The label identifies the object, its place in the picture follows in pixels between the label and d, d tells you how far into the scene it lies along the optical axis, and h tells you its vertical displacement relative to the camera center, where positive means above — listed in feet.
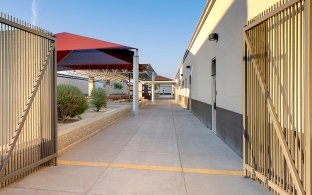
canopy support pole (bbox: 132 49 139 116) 36.21 +3.36
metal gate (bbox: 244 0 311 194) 7.47 -0.07
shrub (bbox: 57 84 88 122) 21.21 -0.64
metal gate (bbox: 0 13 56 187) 9.33 -0.11
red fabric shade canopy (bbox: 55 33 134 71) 31.78 +9.25
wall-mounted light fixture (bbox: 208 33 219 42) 19.98 +6.97
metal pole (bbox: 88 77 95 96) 75.95 +6.53
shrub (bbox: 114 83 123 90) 145.92 +9.01
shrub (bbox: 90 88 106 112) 30.93 -0.34
